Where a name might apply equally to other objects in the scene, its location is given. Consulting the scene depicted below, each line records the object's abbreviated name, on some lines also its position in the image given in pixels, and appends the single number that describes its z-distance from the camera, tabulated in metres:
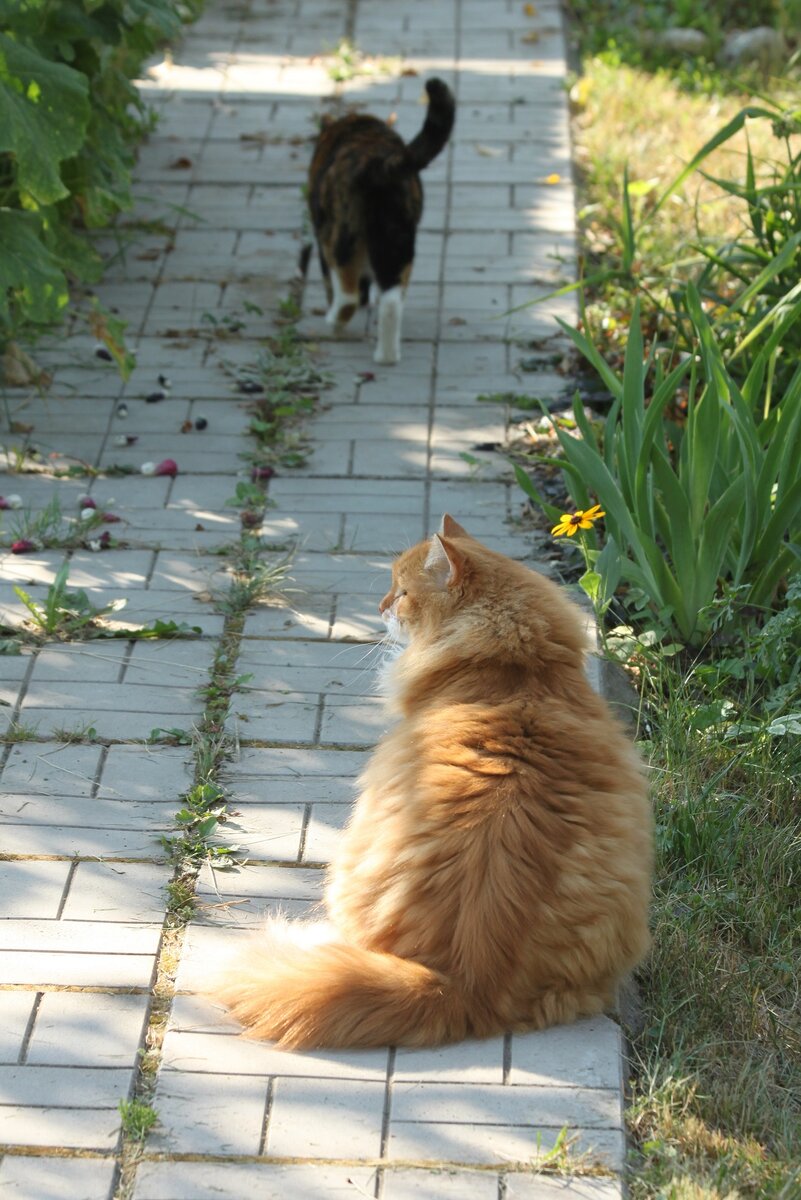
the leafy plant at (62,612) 8.45
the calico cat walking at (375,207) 11.24
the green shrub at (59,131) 9.76
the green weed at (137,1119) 5.08
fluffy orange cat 5.37
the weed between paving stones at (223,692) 5.64
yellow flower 7.67
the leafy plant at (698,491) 7.88
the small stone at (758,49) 17.44
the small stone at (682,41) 17.80
